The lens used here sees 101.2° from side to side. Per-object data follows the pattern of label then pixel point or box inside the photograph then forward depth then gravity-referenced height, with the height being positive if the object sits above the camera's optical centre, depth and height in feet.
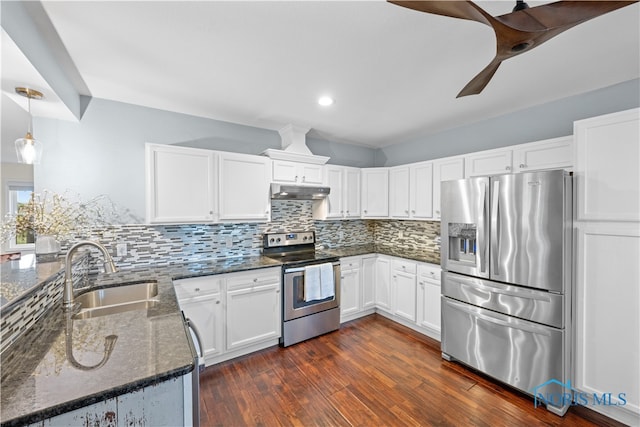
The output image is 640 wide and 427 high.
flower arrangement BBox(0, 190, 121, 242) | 6.45 -0.13
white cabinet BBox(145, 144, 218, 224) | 8.01 +0.87
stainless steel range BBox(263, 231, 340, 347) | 9.48 -3.00
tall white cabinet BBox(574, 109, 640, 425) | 5.80 -1.14
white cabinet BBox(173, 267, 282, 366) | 7.95 -3.17
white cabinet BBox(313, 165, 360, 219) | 11.92 +0.79
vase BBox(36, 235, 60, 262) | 6.48 -0.90
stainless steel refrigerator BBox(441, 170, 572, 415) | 6.47 -1.85
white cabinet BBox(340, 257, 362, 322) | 11.21 -3.29
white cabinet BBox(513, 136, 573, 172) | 7.42 +1.70
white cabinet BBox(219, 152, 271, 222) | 9.18 +0.89
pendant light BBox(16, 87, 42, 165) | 5.94 +1.48
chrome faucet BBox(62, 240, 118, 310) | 4.96 -1.33
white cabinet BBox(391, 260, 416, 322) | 10.65 -3.26
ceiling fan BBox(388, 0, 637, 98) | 3.28 +2.57
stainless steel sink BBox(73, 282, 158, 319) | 5.75 -2.11
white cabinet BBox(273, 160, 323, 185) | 10.37 +1.62
